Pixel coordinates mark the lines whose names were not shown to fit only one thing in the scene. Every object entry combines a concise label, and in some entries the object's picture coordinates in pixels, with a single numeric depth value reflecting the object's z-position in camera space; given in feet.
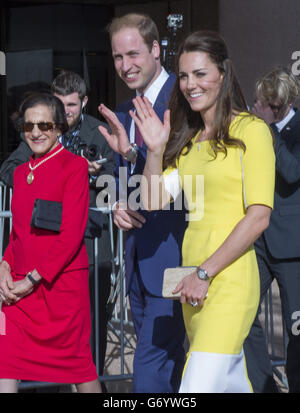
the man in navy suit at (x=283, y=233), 28.35
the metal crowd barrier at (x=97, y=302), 30.19
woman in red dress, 24.50
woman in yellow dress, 19.13
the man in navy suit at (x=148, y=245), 23.97
